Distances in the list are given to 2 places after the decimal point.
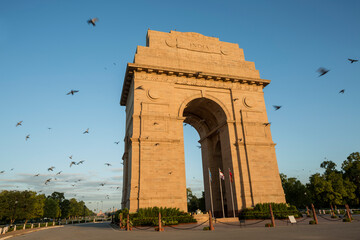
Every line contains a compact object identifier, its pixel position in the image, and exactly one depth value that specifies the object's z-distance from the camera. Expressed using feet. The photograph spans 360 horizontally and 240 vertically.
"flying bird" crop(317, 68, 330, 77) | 48.79
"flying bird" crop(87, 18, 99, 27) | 44.60
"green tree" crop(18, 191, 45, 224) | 170.35
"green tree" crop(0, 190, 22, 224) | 163.94
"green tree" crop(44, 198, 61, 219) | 255.91
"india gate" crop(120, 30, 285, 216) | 77.10
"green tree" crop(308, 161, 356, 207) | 142.93
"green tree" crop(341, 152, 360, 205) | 155.02
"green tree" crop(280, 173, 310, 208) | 185.37
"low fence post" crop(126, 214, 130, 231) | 59.29
